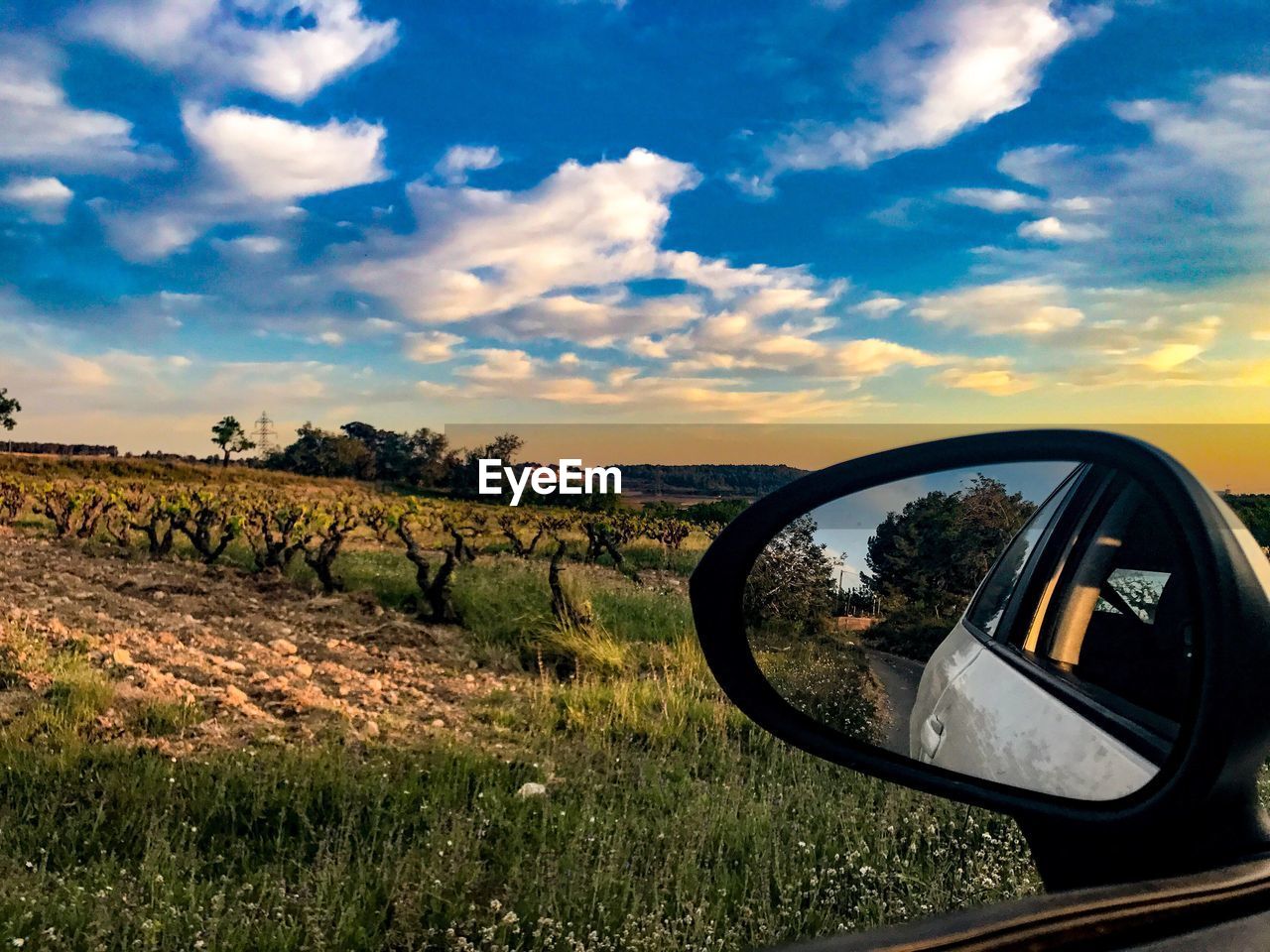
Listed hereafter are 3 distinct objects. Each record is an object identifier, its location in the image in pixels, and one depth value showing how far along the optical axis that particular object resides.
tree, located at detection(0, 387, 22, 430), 51.43
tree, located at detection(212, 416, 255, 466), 55.84
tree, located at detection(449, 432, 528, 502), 48.16
